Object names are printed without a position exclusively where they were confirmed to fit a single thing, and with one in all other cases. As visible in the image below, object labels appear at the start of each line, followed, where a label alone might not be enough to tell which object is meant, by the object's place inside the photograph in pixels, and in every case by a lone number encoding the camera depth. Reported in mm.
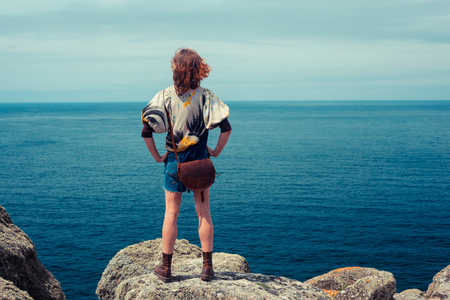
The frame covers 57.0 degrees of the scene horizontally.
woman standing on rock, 6711
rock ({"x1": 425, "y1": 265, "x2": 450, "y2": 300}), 12950
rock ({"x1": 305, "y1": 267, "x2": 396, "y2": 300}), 11320
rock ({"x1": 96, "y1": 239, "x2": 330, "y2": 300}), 6695
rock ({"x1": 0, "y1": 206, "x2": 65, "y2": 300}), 7824
